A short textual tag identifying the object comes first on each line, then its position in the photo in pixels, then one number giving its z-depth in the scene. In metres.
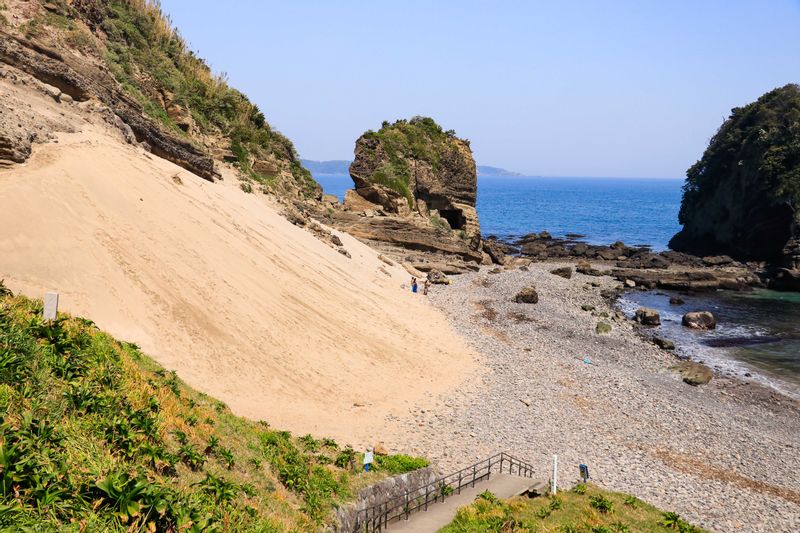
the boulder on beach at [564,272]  61.28
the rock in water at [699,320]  44.53
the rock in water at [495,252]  65.62
